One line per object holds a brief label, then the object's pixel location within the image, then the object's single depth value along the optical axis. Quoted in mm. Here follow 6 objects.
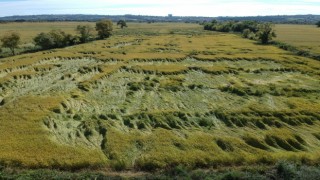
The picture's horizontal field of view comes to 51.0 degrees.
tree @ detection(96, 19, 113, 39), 127125
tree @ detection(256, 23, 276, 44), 111312
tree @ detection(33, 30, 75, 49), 97375
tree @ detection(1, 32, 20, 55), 88600
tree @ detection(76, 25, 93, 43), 114250
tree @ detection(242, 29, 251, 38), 132625
